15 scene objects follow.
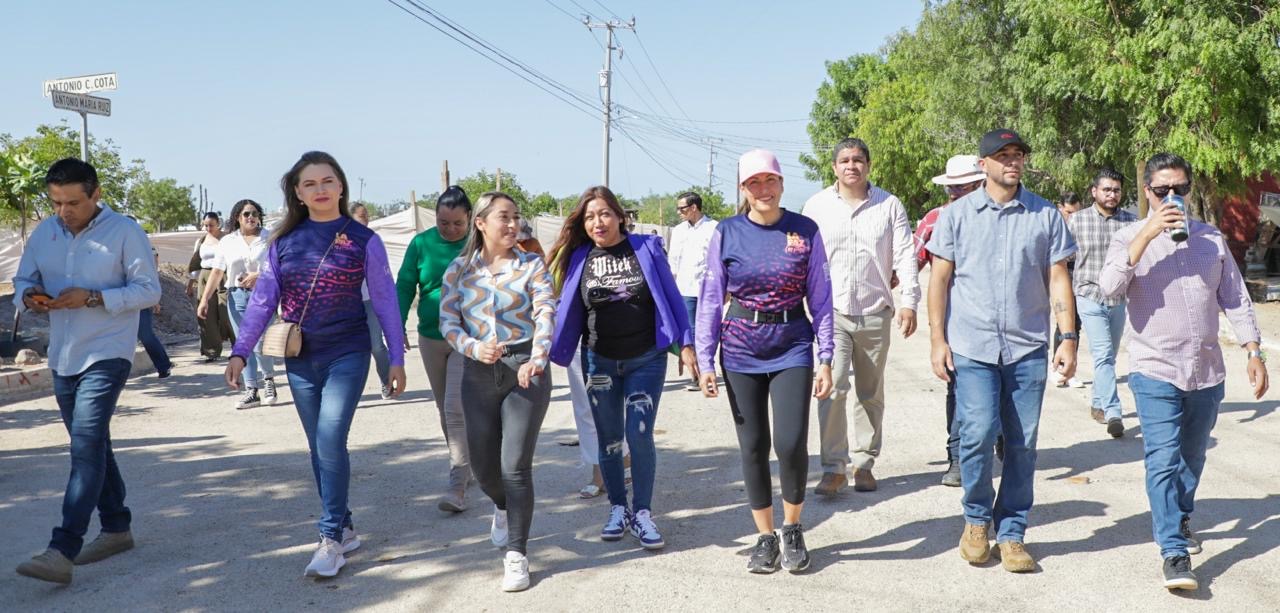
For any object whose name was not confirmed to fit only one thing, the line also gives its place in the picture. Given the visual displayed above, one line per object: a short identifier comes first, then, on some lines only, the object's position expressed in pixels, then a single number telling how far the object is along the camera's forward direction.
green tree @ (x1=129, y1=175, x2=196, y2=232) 70.50
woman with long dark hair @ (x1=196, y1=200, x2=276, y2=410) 9.16
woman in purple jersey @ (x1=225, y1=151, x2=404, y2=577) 4.48
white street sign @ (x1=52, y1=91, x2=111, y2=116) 9.98
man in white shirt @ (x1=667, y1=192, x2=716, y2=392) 9.13
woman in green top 5.61
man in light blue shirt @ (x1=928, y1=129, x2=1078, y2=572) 4.45
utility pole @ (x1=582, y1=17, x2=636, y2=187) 42.19
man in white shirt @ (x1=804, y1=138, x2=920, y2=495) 5.74
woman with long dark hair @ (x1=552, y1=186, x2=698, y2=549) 4.84
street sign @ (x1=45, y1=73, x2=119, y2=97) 10.17
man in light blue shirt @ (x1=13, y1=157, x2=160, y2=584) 4.51
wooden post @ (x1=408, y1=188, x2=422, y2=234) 22.62
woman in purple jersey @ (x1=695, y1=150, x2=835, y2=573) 4.51
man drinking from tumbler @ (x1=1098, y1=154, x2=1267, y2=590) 4.32
